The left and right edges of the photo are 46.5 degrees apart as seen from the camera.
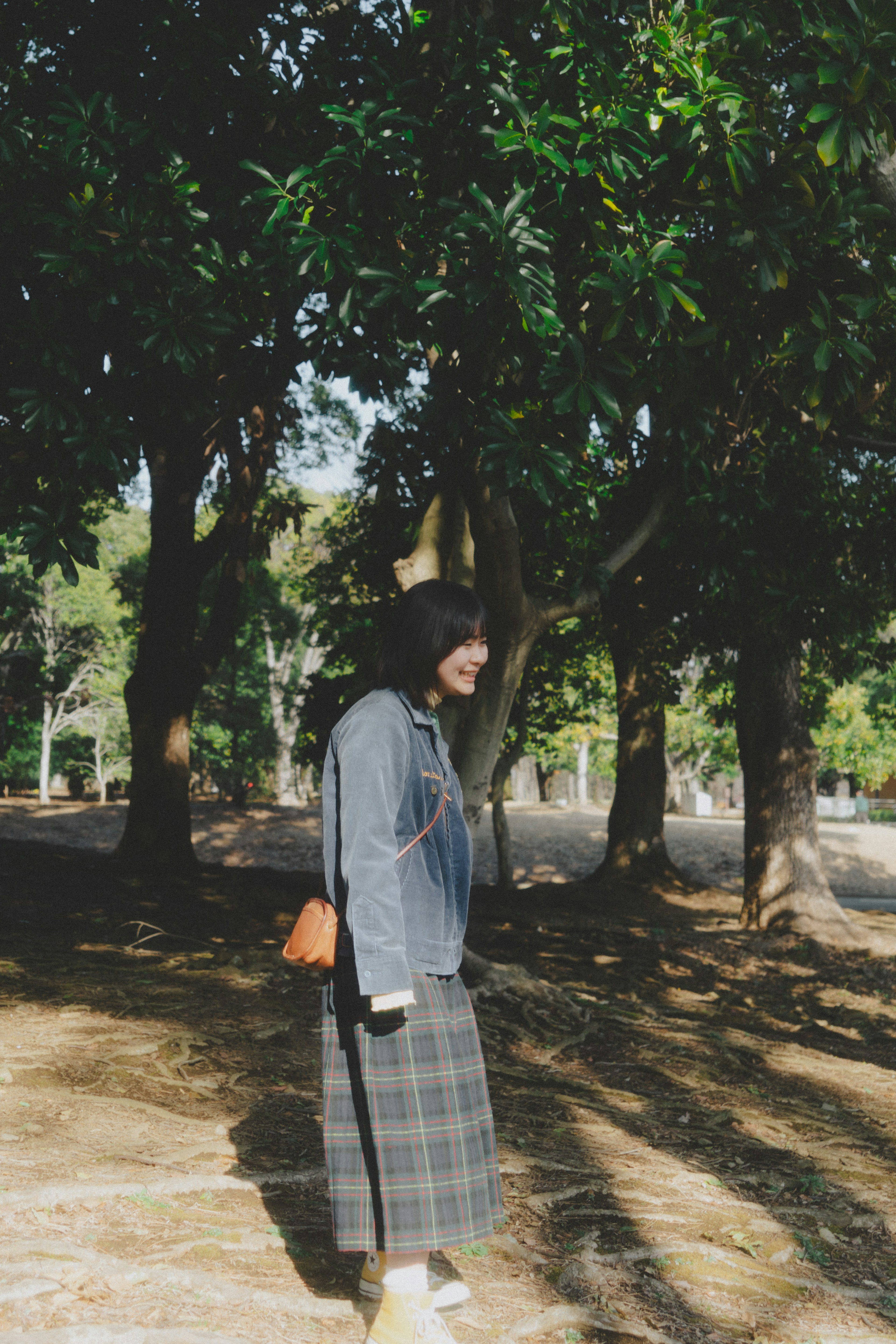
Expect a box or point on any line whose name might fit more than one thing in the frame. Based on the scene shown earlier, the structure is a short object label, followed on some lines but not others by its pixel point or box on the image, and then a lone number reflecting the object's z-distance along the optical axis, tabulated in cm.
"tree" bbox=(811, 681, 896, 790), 3388
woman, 245
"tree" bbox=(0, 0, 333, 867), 521
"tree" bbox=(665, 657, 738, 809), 3541
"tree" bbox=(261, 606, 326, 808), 3089
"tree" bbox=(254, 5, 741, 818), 449
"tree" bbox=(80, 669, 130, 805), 3131
